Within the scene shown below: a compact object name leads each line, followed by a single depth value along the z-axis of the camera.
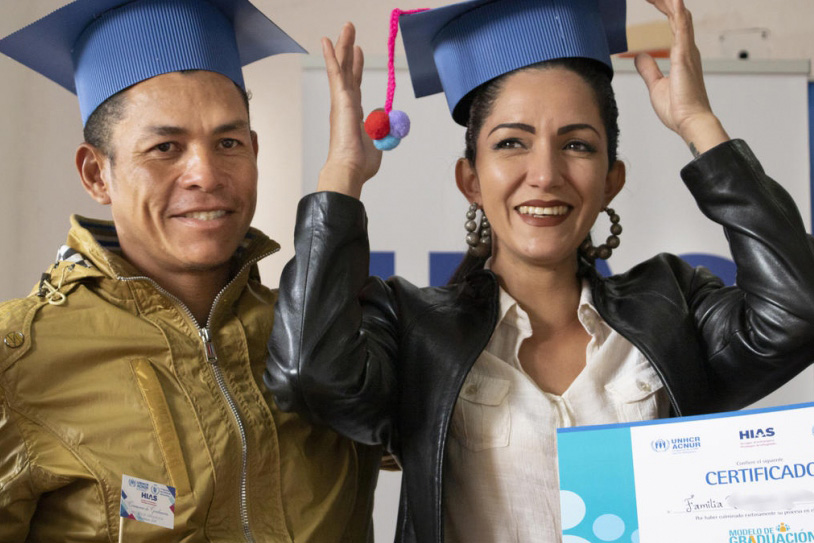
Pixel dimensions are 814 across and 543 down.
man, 1.90
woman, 1.92
